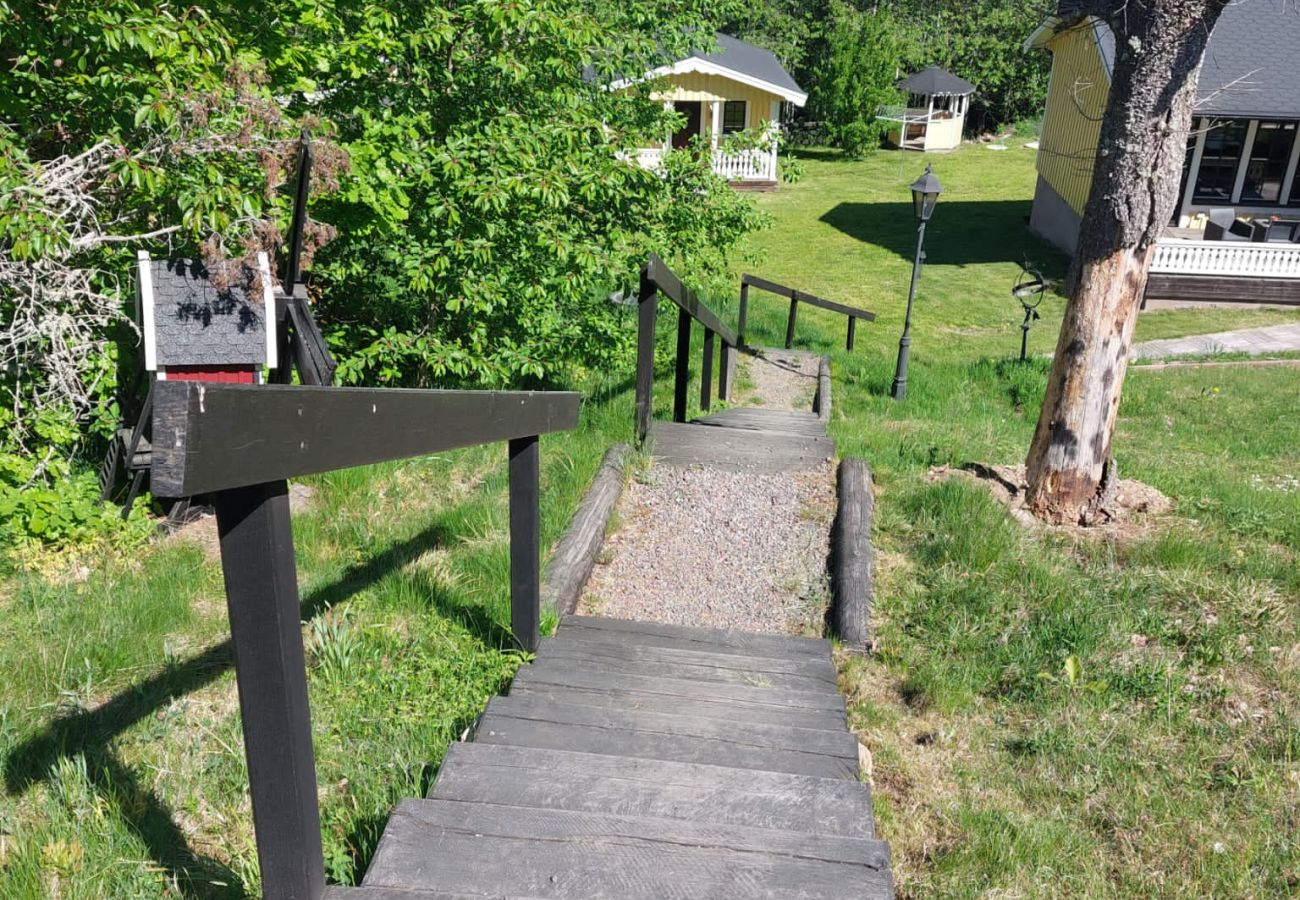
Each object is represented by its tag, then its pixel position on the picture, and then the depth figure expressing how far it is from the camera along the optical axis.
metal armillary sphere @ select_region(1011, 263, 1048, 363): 12.57
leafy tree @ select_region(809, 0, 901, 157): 33.53
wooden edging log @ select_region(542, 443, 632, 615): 4.39
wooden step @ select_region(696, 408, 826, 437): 7.47
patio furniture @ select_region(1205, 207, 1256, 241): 19.39
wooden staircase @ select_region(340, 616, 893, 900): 2.09
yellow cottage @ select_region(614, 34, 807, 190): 26.95
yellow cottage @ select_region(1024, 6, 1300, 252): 19.55
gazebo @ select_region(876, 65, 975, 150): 34.91
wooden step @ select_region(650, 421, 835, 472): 6.30
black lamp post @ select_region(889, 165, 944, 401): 11.98
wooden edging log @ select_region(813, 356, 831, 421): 10.22
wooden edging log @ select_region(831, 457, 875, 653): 4.36
